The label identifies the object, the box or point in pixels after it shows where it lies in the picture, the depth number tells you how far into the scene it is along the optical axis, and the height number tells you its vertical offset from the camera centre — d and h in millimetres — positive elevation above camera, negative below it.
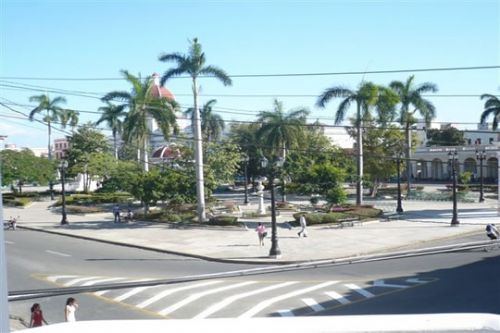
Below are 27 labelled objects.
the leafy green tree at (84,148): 59281 +3145
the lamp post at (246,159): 56594 +1480
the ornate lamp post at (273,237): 24297 -2699
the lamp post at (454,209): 32512 -2199
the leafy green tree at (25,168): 52838 +921
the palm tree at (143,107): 39781 +4854
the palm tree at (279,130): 51531 +3973
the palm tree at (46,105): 62281 +7907
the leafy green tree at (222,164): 43438 +789
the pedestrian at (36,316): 12898 -3128
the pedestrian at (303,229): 29392 -2926
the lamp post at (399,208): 39544 -2539
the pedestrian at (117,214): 37469 -2480
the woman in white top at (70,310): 12664 -2965
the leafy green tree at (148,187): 35812 -723
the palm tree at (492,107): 48022 +5304
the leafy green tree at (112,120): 50469 +5153
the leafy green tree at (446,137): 85562 +5143
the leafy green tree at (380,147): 52094 +2399
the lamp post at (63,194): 37062 -581
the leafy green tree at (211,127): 61788 +5716
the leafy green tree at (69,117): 66850 +7507
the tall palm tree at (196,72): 34500 +6304
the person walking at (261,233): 27141 -2810
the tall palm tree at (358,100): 41281 +5295
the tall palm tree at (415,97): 48125 +6230
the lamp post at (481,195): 46094 -2025
